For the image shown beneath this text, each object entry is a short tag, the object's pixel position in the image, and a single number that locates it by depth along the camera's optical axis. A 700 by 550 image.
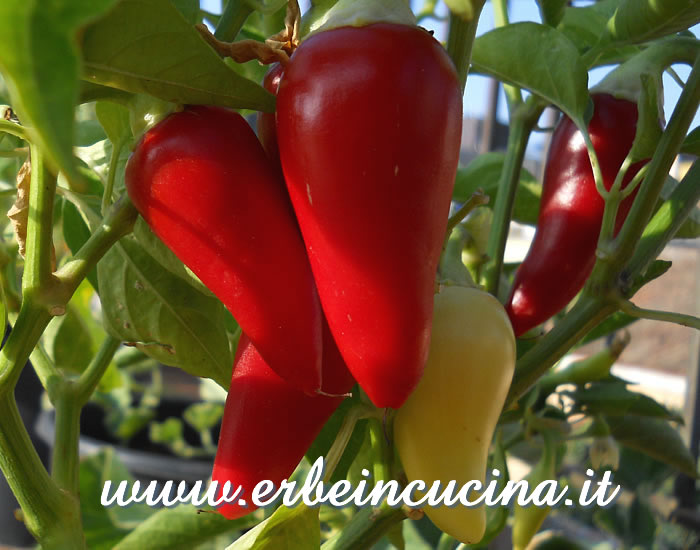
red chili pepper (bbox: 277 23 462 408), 0.26
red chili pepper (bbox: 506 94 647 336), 0.44
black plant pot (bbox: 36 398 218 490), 1.12
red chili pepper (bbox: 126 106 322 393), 0.29
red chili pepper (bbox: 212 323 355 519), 0.33
